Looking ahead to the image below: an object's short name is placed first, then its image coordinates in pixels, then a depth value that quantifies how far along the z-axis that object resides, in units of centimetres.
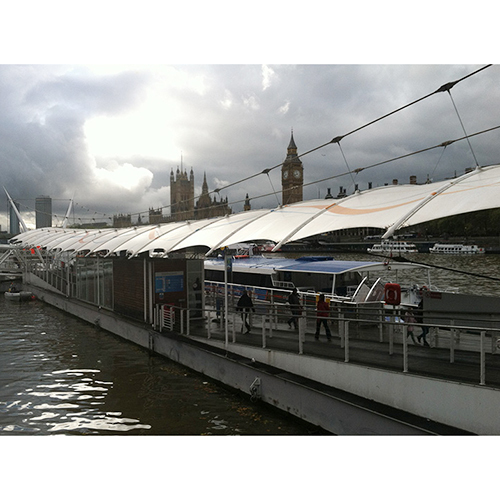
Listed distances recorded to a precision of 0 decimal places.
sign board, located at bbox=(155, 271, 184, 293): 1698
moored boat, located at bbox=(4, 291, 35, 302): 3312
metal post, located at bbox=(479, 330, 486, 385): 739
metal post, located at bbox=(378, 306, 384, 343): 1098
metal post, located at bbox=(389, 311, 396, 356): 968
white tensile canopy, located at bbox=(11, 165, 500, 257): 907
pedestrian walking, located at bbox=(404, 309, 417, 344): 1146
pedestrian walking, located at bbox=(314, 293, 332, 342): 1151
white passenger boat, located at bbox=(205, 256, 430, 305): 1655
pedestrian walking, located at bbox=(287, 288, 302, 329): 1401
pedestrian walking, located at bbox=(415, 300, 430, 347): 1060
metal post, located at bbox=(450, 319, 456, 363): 893
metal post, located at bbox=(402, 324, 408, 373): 832
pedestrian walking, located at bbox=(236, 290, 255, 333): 1364
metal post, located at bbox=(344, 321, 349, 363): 935
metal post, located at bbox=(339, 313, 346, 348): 1048
